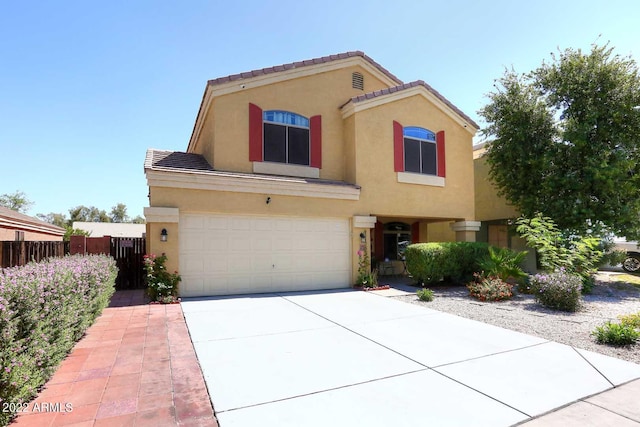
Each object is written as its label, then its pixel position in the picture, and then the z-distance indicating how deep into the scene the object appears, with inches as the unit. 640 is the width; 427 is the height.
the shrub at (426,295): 402.0
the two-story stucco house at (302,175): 413.9
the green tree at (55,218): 2546.3
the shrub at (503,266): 467.8
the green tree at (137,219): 3209.4
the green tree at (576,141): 541.6
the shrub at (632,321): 265.0
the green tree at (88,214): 2693.4
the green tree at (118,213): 3070.9
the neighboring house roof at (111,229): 1526.8
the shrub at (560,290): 352.5
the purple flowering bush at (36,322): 129.8
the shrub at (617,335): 235.3
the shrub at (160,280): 373.4
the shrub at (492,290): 412.2
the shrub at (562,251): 431.8
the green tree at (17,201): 2057.1
